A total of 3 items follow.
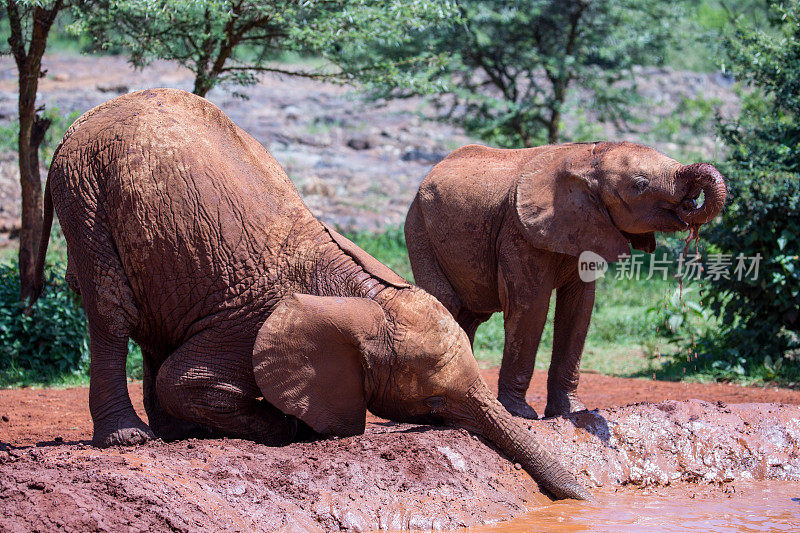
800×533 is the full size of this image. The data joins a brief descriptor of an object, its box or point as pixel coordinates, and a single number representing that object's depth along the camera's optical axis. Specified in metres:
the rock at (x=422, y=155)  43.78
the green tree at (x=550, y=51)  34.28
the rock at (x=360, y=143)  44.97
